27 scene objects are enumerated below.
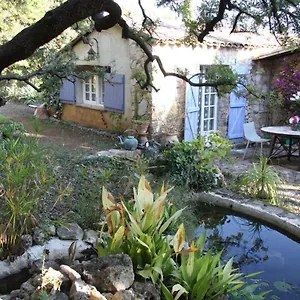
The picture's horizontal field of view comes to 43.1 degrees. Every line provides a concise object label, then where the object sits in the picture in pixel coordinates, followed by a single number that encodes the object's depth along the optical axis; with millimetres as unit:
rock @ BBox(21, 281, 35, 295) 2594
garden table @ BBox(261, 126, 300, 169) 7449
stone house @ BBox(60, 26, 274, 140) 8773
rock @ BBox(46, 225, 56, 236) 3604
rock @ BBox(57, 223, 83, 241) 3635
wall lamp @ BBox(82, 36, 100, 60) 7083
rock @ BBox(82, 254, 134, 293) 2602
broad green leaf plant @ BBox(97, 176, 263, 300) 2762
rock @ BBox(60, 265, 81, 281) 2603
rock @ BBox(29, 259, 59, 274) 2939
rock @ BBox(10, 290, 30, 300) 2536
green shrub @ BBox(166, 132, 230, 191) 5707
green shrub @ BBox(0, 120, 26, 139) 8101
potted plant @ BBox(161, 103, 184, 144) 8953
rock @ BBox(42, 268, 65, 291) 2507
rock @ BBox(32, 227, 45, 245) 3439
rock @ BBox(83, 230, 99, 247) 3630
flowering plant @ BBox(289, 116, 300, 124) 7809
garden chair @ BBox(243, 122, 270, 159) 8617
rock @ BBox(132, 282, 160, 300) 2668
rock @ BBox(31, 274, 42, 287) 2617
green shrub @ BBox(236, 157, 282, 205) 5449
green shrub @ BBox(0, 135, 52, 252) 3277
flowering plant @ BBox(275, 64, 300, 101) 9625
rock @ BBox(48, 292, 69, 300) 2418
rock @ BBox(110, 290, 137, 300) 2424
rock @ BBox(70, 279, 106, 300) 2341
